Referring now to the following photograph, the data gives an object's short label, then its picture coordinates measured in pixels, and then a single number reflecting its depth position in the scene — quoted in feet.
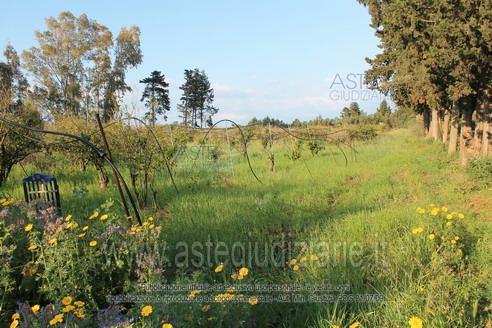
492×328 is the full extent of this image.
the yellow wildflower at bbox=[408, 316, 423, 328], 5.67
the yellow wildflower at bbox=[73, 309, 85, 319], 5.95
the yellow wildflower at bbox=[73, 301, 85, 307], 6.53
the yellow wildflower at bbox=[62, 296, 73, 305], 6.45
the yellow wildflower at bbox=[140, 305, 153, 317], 5.67
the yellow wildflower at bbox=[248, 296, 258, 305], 6.60
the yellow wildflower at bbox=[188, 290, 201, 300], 6.45
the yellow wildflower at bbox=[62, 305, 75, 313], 5.94
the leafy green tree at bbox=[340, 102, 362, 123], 128.28
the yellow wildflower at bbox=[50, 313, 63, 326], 5.39
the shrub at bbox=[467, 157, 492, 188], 21.13
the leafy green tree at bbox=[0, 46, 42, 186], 21.99
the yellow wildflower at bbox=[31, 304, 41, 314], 5.72
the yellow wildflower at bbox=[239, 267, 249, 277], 7.49
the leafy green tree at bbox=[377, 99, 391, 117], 132.38
